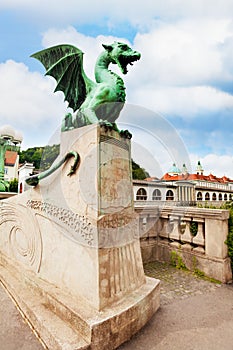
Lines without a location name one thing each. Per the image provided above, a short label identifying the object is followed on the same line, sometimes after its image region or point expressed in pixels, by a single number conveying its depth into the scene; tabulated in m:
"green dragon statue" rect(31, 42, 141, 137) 3.27
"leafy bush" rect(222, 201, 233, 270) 4.01
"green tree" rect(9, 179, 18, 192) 18.62
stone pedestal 2.42
